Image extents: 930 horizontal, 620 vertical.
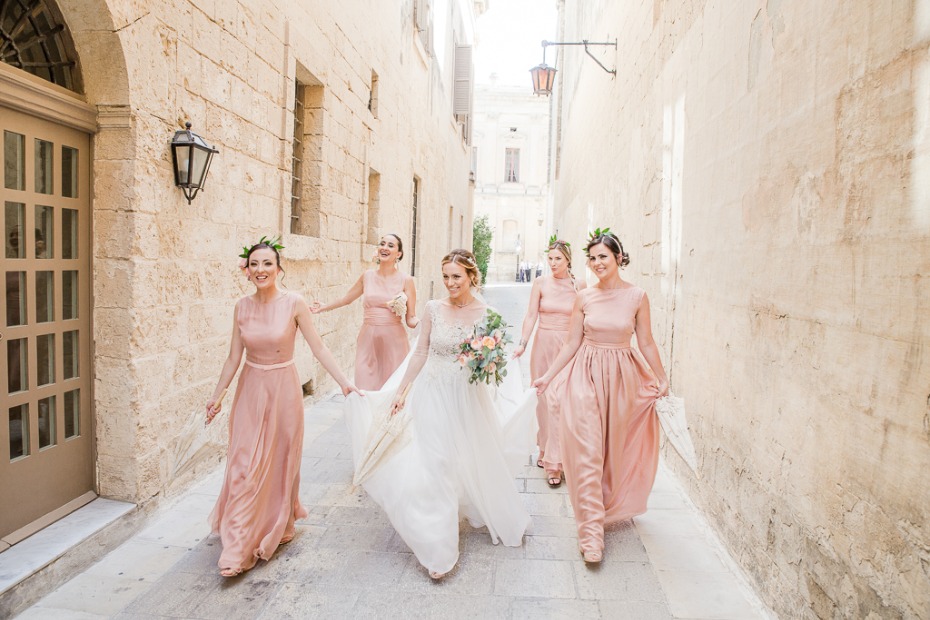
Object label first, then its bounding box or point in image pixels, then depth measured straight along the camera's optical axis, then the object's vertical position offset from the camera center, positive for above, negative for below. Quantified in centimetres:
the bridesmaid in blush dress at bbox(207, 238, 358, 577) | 374 -82
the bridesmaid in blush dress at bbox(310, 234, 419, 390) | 586 -52
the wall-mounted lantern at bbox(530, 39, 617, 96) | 1225 +371
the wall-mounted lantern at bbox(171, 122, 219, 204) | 438 +74
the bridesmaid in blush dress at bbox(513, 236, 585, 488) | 581 -32
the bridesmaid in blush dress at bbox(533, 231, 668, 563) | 425 -78
